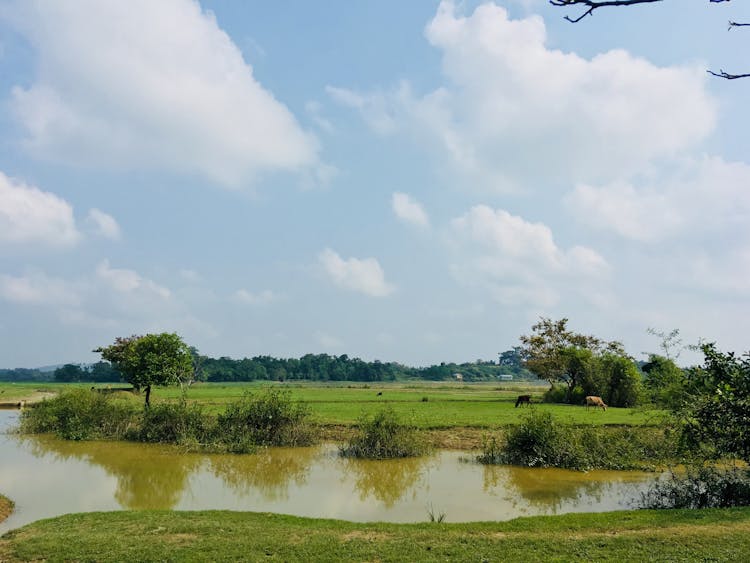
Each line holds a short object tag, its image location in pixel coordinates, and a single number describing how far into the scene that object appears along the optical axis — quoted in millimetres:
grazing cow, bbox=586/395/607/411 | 41594
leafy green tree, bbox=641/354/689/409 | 17116
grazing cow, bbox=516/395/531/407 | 42641
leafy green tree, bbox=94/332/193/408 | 33688
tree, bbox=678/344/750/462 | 12281
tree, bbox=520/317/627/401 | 51844
